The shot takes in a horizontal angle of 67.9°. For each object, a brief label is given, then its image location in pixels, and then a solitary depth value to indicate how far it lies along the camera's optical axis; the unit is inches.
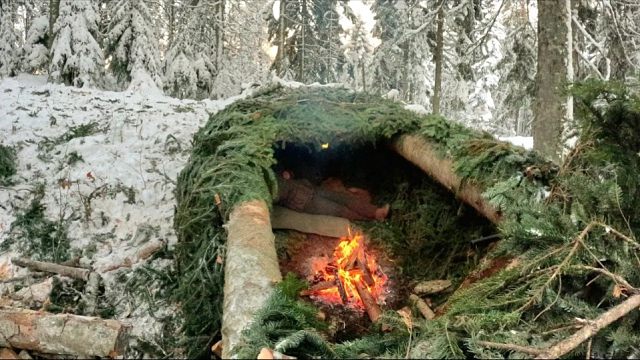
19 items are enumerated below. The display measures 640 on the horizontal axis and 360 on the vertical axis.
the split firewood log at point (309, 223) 239.9
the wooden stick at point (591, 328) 84.1
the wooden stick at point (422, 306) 167.0
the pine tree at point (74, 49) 585.6
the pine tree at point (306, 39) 828.0
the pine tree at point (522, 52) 381.4
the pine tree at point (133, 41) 676.7
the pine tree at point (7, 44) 733.0
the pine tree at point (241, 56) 792.9
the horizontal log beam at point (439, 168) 170.6
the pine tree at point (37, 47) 685.9
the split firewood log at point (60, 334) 147.0
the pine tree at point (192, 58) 764.6
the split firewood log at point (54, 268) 188.0
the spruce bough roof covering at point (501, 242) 95.4
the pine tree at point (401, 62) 820.6
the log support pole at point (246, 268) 109.5
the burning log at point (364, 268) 198.8
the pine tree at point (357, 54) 1000.9
